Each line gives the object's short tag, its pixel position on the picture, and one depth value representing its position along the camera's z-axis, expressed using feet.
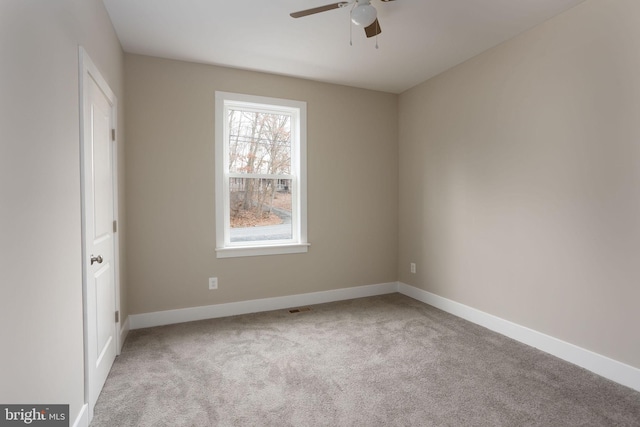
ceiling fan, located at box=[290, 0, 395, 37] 6.89
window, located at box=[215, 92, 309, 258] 11.71
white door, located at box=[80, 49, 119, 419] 6.04
